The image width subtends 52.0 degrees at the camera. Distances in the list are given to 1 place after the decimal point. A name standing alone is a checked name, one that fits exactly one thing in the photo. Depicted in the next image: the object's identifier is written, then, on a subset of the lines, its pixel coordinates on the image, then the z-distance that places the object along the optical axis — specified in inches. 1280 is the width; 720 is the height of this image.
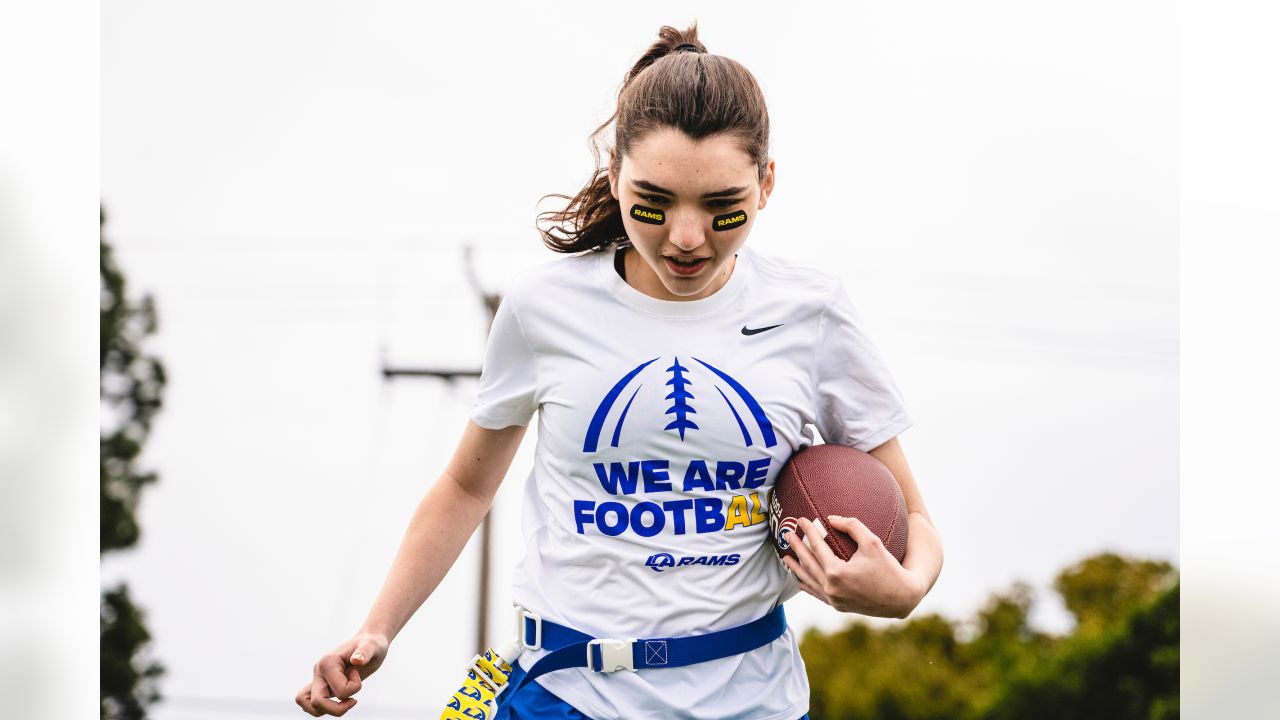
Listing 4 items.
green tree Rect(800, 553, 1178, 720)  466.3
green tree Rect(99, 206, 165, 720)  563.2
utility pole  471.2
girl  105.1
